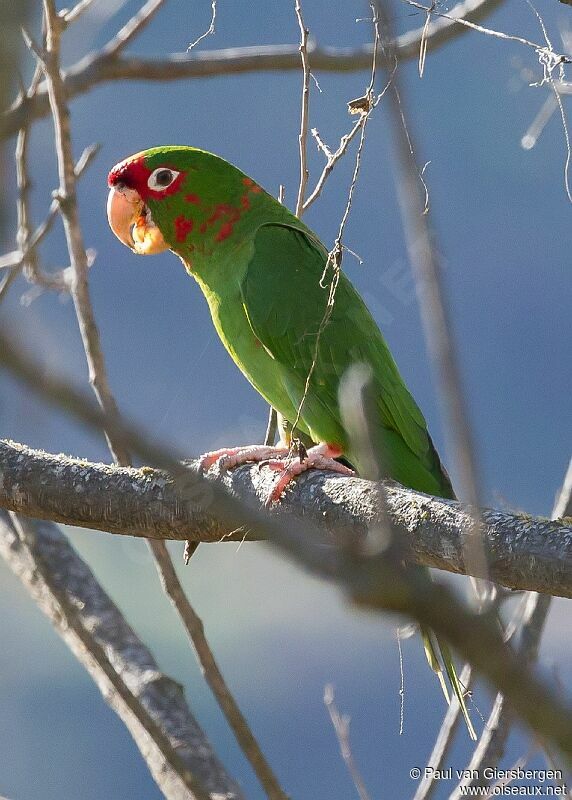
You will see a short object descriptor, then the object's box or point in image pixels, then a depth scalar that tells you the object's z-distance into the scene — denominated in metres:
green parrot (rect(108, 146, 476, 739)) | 7.58
